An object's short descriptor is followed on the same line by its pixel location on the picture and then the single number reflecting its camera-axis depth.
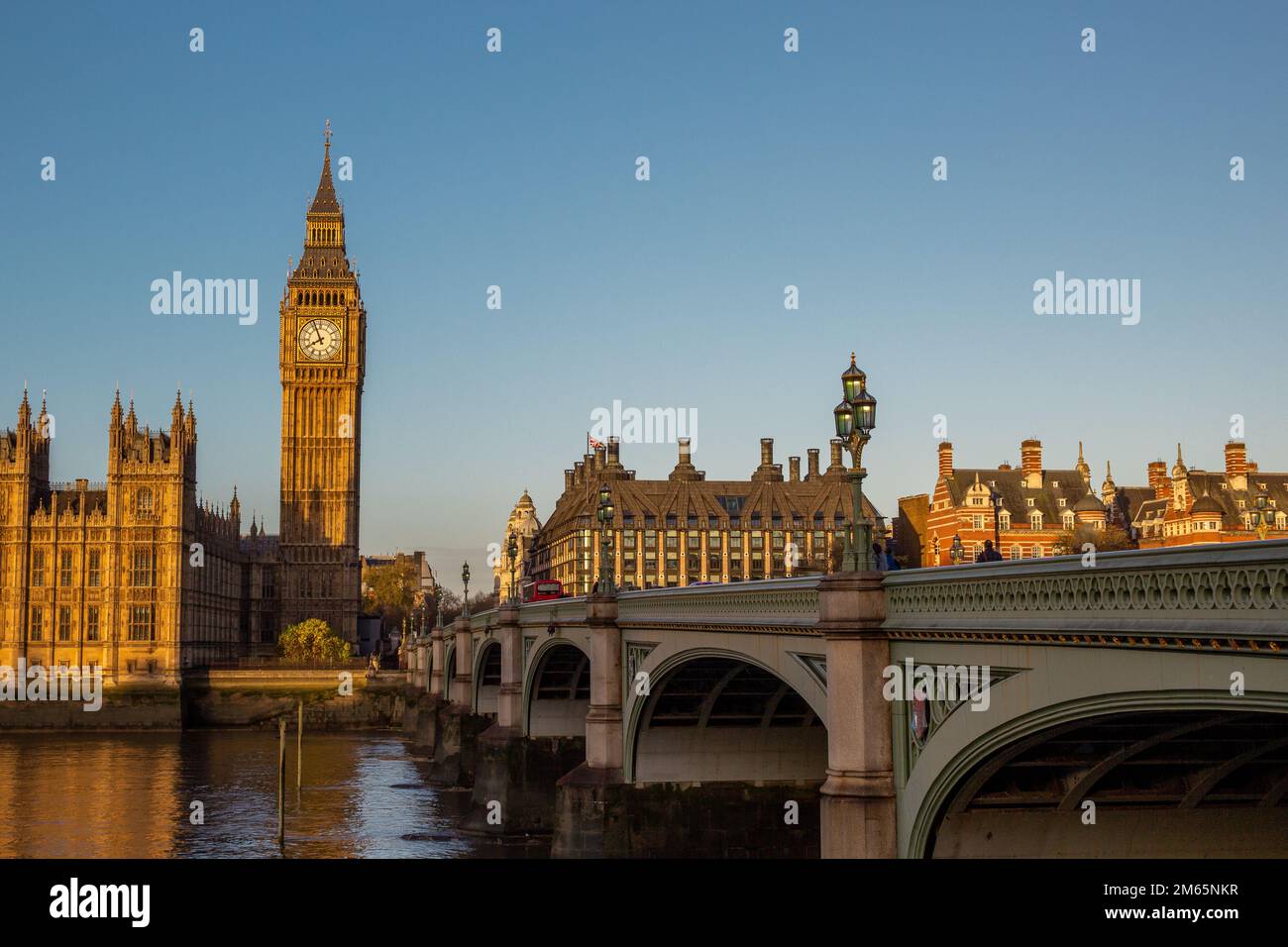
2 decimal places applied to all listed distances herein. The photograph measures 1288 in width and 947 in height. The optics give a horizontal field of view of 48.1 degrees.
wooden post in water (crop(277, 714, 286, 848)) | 47.69
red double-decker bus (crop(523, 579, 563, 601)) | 73.50
